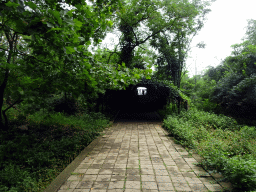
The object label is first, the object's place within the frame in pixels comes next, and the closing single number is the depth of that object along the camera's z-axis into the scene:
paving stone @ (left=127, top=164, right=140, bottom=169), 3.98
